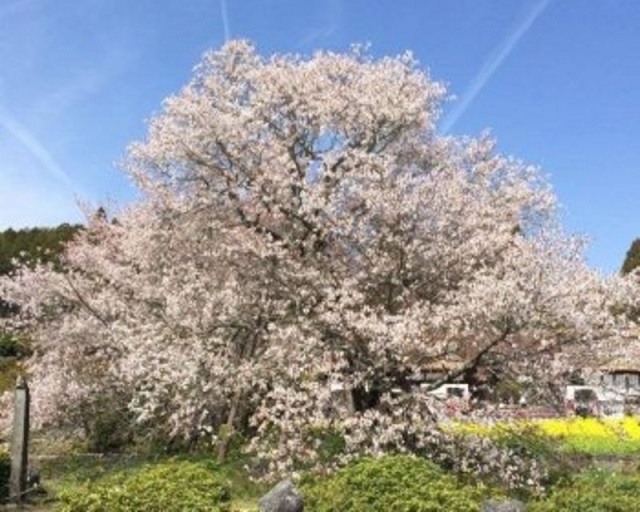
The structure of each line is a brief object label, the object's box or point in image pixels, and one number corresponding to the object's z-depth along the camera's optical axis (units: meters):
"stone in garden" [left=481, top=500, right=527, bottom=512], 11.54
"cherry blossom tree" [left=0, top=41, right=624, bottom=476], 17.25
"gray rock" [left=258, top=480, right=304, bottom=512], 12.21
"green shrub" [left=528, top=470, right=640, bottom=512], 11.35
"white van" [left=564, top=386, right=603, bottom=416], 19.94
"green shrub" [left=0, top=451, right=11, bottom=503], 17.38
